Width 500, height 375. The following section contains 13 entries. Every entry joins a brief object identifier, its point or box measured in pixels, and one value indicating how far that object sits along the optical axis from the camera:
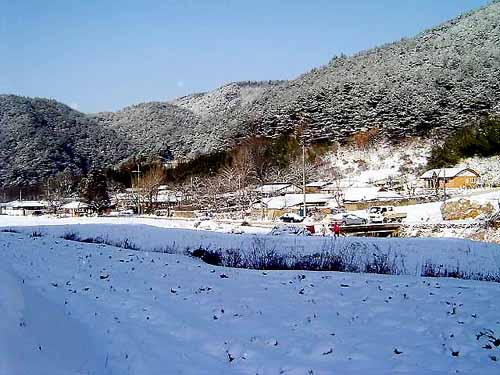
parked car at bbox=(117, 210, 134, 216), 69.94
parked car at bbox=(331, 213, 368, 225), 41.19
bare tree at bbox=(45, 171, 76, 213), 89.88
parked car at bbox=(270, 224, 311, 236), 30.02
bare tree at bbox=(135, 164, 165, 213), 77.38
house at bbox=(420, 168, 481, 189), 63.74
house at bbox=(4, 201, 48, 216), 94.49
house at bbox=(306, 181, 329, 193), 75.41
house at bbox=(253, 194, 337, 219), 59.31
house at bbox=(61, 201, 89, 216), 79.31
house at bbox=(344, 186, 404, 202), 58.35
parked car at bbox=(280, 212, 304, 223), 48.21
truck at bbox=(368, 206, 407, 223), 41.81
